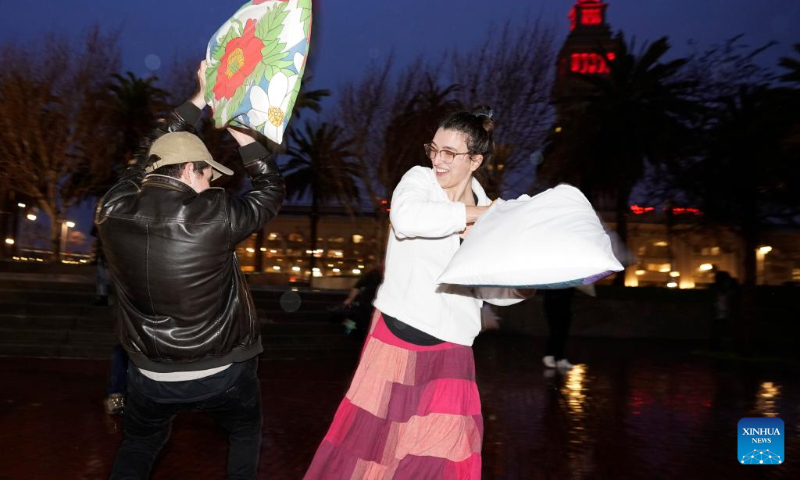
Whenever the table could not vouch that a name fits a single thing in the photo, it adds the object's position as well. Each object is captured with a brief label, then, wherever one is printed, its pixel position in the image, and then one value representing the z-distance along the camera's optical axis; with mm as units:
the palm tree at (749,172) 15781
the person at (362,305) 10641
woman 2943
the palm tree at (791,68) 16844
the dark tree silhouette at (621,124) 26109
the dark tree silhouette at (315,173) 32756
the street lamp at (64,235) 28606
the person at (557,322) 12031
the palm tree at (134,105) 30594
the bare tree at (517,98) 23641
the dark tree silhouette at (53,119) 25094
